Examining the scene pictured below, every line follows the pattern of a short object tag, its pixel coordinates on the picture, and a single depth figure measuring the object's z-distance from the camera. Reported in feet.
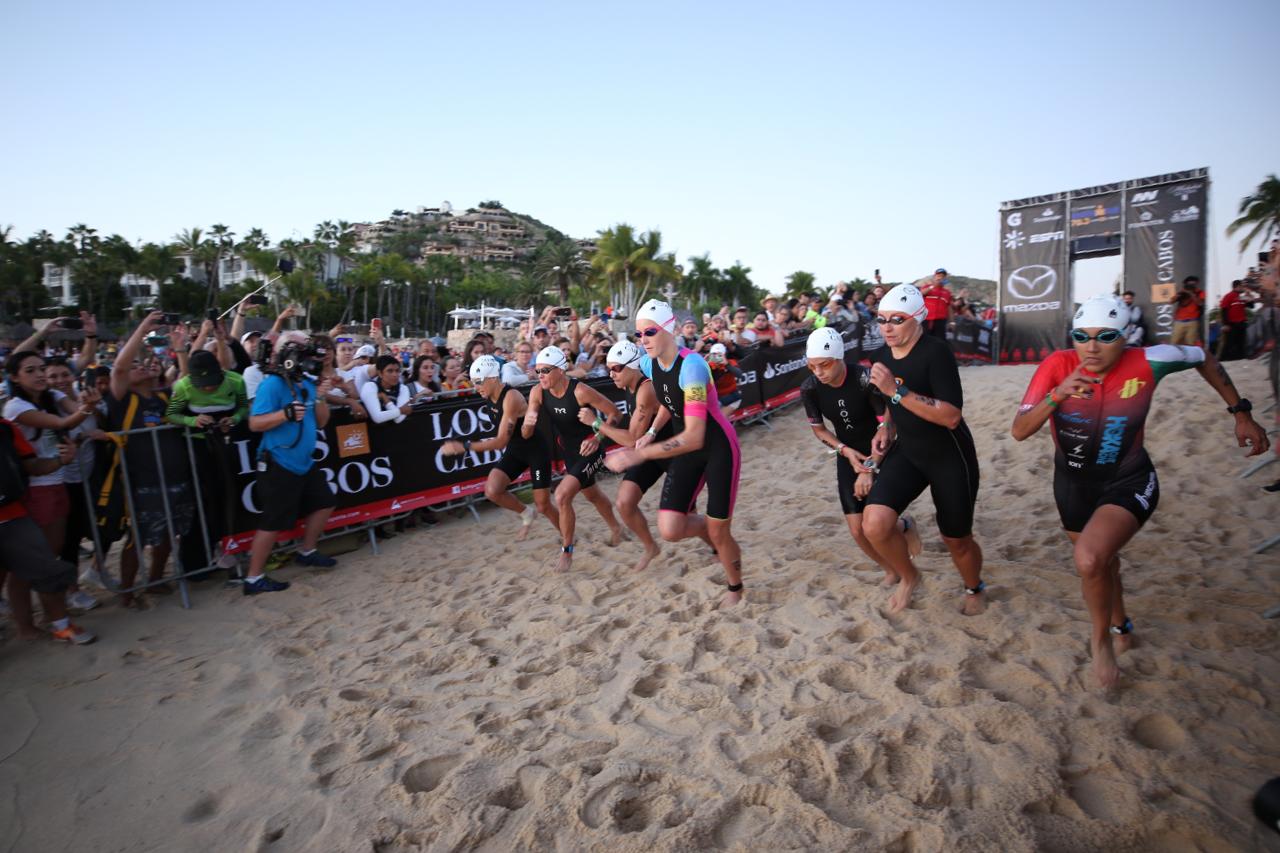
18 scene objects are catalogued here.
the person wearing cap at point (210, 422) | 18.48
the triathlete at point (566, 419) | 19.45
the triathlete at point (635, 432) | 17.26
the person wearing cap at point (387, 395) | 22.94
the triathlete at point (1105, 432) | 11.16
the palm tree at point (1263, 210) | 97.19
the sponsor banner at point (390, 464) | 20.03
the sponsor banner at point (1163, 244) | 47.70
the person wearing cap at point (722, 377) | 25.38
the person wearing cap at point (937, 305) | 40.98
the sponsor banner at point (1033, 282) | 52.80
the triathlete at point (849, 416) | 15.49
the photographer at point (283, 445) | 18.88
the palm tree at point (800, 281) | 262.26
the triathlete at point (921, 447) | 13.08
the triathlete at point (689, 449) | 15.16
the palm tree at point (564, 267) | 233.35
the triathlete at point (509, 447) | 20.49
